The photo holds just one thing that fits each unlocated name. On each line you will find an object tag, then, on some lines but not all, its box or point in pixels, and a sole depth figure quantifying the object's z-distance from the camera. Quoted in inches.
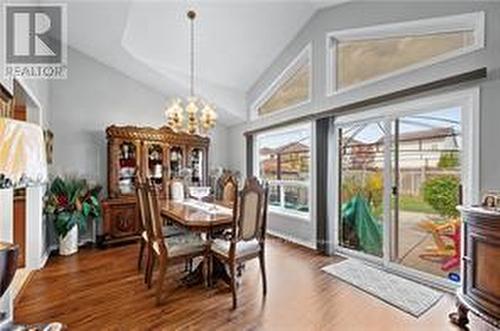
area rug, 107.7
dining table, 111.0
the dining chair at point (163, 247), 108.8
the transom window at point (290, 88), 190.9
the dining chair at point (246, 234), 110.2
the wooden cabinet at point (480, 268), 82.3
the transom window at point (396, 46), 114.2
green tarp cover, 154.0
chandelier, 142.5
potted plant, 163.6
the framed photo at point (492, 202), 89.9
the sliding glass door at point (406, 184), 122.3
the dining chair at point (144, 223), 117.1
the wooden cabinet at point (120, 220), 182.1
